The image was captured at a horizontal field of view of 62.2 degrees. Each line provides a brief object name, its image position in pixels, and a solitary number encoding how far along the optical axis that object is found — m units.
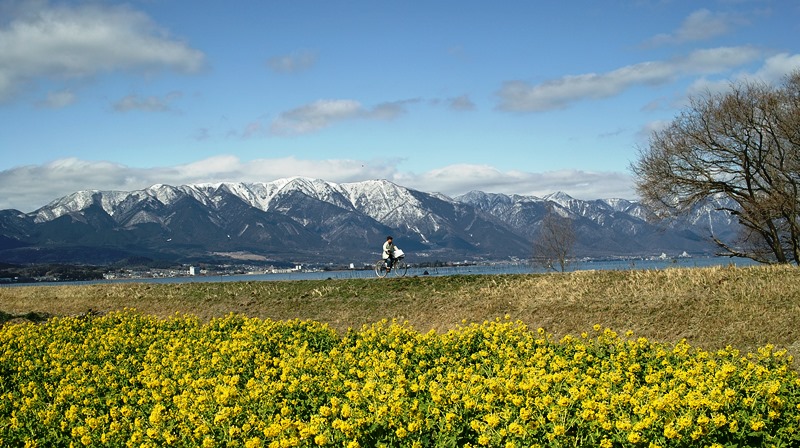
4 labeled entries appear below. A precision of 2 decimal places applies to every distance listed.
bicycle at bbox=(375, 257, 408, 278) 38.16
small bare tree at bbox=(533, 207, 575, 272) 80.56
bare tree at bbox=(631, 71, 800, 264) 35.94
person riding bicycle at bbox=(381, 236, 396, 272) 37.56
